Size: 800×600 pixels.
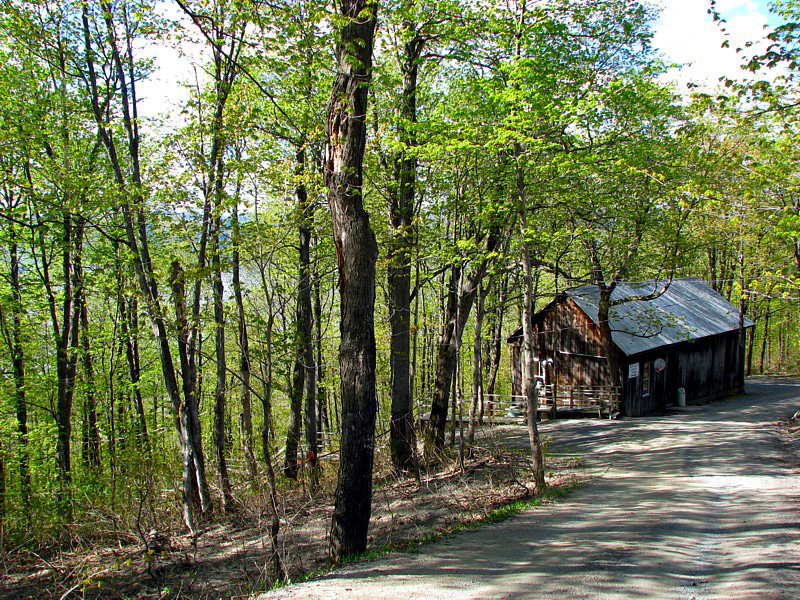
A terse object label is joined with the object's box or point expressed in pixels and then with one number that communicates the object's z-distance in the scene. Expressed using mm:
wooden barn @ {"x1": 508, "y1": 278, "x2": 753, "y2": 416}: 23641
